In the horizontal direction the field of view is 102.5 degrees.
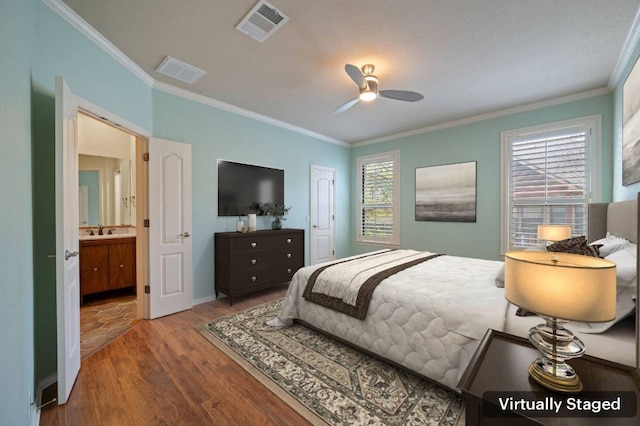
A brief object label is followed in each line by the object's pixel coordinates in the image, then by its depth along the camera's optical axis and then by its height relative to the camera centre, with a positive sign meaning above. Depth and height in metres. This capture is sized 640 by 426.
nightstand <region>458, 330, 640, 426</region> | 0.80 -0.63
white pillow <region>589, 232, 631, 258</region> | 1.82 -0.26
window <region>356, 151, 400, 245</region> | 5.17 +0.27
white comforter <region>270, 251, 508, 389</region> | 1.58 -0.75
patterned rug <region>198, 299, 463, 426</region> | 1.55 -1.22
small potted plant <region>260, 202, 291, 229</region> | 4.12 -0.02
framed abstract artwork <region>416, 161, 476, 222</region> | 4.21 +0.31
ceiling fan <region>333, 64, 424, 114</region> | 2.58 +1.21
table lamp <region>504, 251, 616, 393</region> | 0.79 -0.29
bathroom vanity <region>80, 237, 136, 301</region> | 3.47 -0.78
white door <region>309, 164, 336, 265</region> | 5.02 -0.08
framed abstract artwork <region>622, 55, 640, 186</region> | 2.14 +0.74
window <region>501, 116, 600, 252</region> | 3.29 +0.46
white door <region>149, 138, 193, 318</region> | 2.95 -0.22
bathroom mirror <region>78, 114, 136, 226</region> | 3.95 +0.55
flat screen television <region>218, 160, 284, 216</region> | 3.70 +0.36
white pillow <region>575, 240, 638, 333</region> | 1.22 -0.40
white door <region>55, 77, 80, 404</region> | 1.65 -0.17
